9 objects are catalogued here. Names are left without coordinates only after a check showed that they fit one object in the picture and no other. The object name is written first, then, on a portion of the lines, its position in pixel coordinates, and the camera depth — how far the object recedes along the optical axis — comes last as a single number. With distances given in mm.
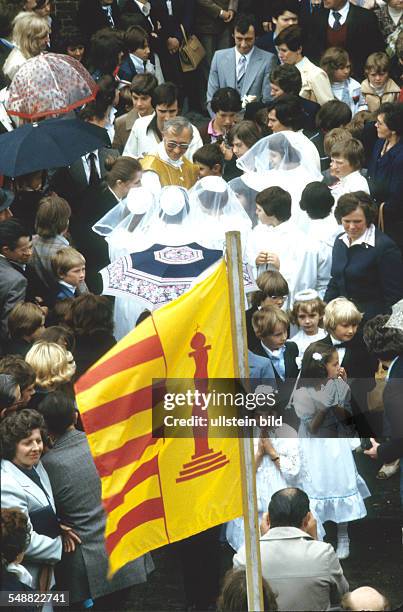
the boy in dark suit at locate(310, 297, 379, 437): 15437
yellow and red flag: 9904
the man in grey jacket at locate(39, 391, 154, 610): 12108
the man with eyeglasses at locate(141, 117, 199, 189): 18515
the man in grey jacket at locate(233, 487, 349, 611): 10615
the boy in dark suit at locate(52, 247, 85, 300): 15929
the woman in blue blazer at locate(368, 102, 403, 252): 18346
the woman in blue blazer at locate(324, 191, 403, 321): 16226
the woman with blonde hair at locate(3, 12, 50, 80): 20661
